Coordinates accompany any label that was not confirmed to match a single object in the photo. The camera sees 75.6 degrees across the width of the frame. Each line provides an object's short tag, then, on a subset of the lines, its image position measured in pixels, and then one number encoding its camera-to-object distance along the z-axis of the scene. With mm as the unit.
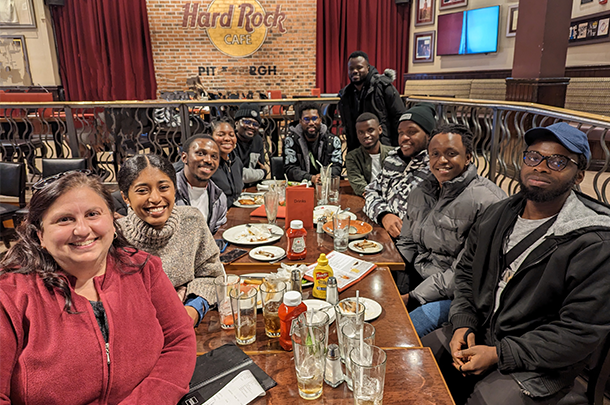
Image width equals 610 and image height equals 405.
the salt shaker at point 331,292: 1328
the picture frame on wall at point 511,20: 6634
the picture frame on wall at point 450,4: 7264
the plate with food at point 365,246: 1829
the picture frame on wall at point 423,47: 8109
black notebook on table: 1017
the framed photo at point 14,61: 7816
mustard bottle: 1403
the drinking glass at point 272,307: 1212
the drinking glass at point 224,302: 1301
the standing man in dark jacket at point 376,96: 3715
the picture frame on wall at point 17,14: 7671
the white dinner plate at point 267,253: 1751
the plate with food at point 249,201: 2578
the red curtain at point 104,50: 7863
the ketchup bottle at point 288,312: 1128
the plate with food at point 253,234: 1938
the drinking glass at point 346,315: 1084
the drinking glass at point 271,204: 2102
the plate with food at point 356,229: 1995
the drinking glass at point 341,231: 1852
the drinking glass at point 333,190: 2615
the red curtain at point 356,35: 8195
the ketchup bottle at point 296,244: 1722
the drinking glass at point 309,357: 984
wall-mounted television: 6977
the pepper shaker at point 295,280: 1356
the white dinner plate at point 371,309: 1296
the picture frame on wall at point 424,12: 7871
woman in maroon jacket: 896
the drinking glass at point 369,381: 927
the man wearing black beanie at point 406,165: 2446
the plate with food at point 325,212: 2244
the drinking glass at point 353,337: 1030
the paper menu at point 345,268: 1545
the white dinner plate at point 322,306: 1300
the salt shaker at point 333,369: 1025
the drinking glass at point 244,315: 1203
